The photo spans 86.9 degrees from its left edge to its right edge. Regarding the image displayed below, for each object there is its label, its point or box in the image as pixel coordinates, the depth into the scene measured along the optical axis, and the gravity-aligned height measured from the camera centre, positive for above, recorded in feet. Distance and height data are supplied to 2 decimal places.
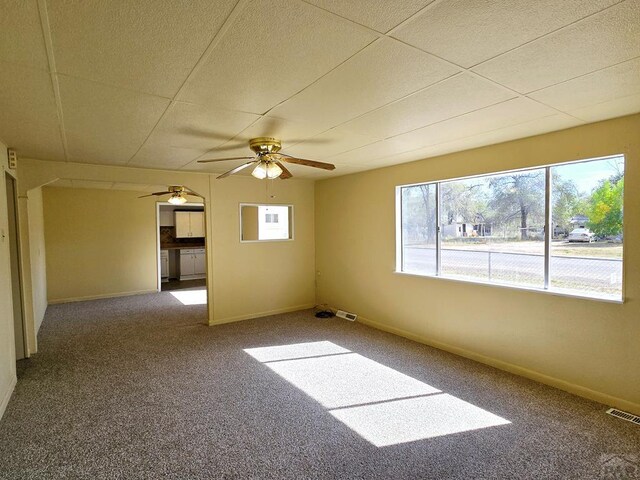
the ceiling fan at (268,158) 10.18 +2.17
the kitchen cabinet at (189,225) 30.12 +0.49
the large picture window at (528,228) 9.25 -0.08
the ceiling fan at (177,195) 17.92 +2.02
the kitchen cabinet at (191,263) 29.73 -2.90
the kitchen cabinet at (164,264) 29.19 -2.91
